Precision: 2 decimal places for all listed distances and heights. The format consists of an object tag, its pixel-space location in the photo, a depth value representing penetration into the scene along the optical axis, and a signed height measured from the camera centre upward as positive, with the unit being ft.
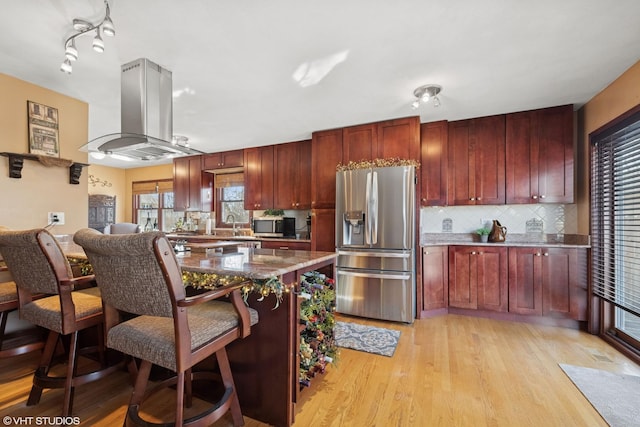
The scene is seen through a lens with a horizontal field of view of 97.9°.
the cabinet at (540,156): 9.99 +2.09
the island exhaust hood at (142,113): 6.84 +2.56
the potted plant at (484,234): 11.27 -0.87
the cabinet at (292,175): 14.23 +1.93
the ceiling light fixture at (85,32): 5.17 +3.59
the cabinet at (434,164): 11.37 +2.01
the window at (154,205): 20.87 +0.55
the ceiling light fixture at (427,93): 8.62 +3.81
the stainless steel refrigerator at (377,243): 10.26 -1.18
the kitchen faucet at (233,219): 17.07 -0.43
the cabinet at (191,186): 17.53 +1.71
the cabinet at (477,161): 10.85 +2.05
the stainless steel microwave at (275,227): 14.78 -0.78
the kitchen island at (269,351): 4.85 -2.53
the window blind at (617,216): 7.66 -0.10
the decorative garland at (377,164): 10.89 +1.98
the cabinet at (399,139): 10.98 +2.98
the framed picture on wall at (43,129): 8.19 +2.51
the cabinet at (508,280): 9.53 -2.46
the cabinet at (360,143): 11.67 +2.99
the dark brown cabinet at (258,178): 15.28 +1.94
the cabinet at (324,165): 12.44 +2.15
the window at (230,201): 17.65 +0.74
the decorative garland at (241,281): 4.55 -1.21
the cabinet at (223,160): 16.34 +3.16
